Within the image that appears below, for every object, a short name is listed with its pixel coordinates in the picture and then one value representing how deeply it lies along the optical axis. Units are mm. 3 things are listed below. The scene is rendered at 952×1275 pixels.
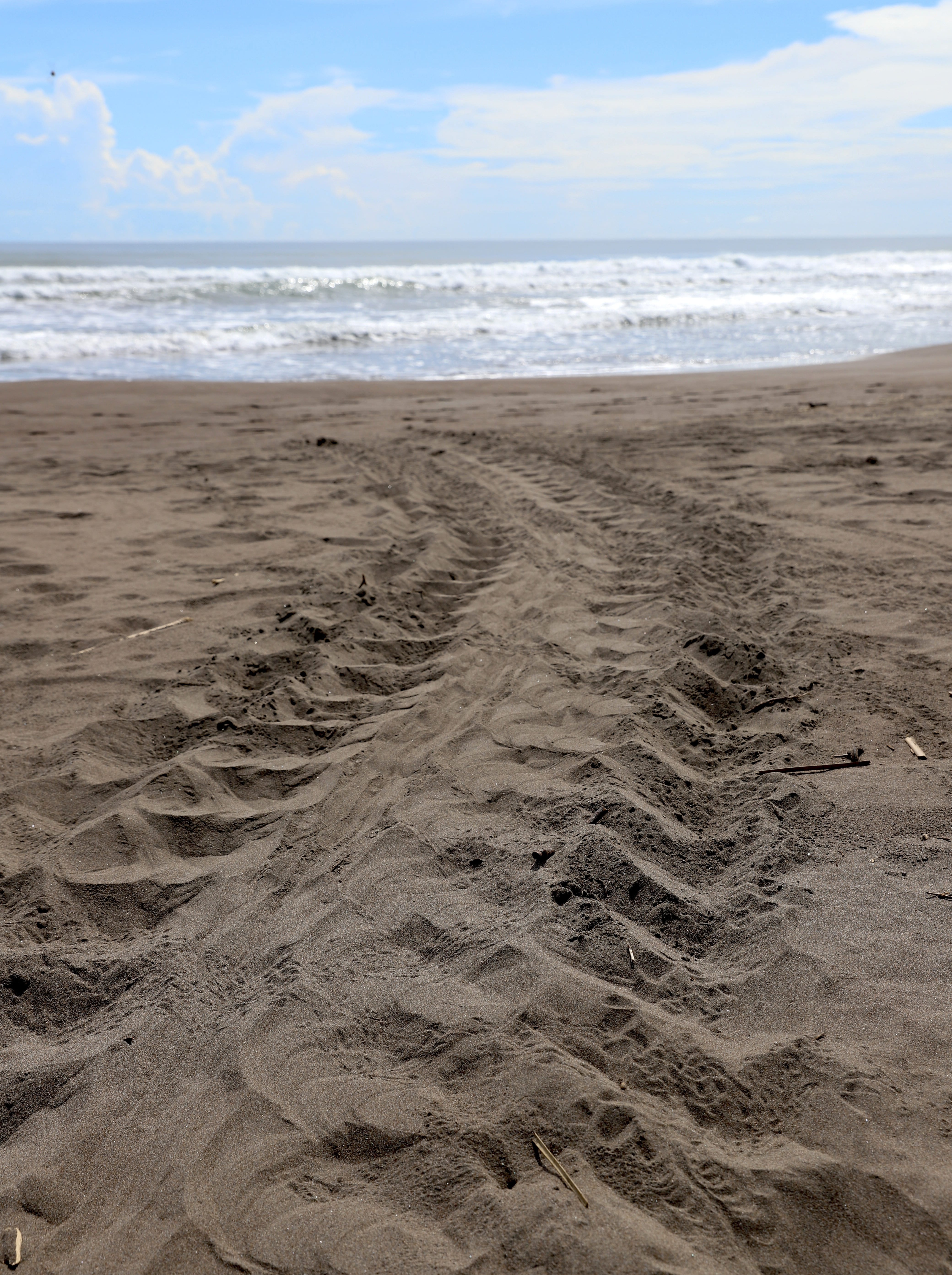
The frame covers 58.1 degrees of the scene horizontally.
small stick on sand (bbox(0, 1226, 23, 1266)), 1443
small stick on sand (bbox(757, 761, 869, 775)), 2629
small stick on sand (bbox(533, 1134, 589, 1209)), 1444
